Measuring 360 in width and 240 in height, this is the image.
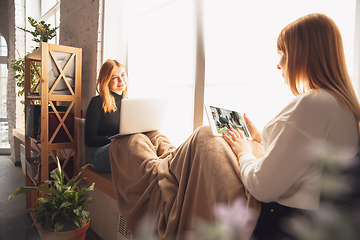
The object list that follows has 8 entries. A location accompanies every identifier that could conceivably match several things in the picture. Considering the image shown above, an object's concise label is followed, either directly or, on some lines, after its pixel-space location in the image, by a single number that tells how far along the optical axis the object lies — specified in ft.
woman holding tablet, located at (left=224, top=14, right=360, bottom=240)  2.30
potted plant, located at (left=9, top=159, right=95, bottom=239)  4.78
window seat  6.12
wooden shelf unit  6.86
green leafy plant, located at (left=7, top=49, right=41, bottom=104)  10.65
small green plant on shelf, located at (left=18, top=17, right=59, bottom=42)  8.72
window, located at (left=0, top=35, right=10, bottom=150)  16.46
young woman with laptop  6.31
